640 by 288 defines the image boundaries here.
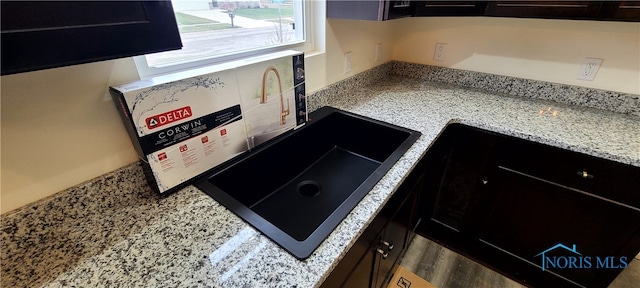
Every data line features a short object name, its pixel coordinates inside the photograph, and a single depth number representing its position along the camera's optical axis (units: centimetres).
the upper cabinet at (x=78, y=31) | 34
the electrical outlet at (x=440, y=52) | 172
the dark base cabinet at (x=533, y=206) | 109
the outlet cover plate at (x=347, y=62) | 150
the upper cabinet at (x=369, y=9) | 111
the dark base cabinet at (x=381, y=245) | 75
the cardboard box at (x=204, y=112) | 69
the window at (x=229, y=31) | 86
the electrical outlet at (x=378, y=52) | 174
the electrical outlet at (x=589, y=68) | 133
